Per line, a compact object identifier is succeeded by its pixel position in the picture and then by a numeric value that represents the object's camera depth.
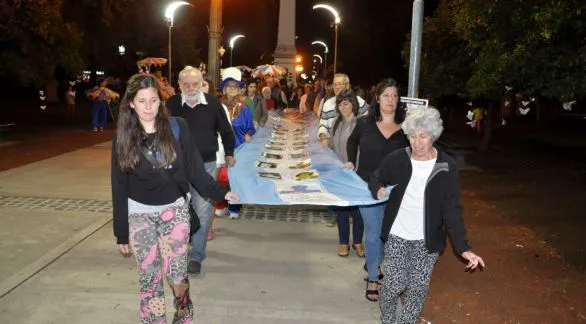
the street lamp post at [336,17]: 29.42
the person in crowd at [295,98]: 30.38
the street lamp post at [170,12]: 19.89
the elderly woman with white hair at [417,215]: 4.18
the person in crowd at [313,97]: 18.73
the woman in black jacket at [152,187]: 4.04
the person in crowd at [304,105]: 18.47
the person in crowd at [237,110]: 8.39
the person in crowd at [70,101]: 29.08
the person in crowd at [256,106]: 11.58
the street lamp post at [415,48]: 6.89
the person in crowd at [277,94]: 19.86
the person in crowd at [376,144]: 5.32
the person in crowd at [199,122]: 6.15
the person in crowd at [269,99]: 15.62
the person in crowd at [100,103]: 23.14
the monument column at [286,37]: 52.00
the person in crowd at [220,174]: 6.94
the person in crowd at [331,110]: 7.54
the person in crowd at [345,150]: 6.73
